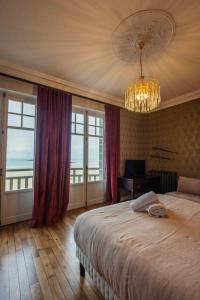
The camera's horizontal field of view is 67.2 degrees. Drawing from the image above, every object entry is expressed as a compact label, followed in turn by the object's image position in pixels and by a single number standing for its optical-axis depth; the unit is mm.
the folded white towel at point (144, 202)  1767
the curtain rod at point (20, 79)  2682
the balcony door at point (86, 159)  3678
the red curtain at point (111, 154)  3895
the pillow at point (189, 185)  3122
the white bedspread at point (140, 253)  818
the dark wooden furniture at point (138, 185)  3630
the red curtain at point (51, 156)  2836
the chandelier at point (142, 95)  2057
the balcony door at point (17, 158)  2820
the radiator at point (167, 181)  3943
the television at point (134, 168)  4207
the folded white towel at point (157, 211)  1625
